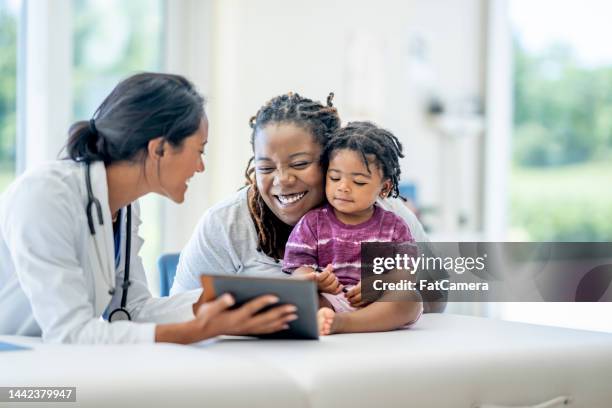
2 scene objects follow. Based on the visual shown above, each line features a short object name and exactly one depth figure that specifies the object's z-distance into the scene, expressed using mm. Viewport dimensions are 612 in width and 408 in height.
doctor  2841
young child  3168
